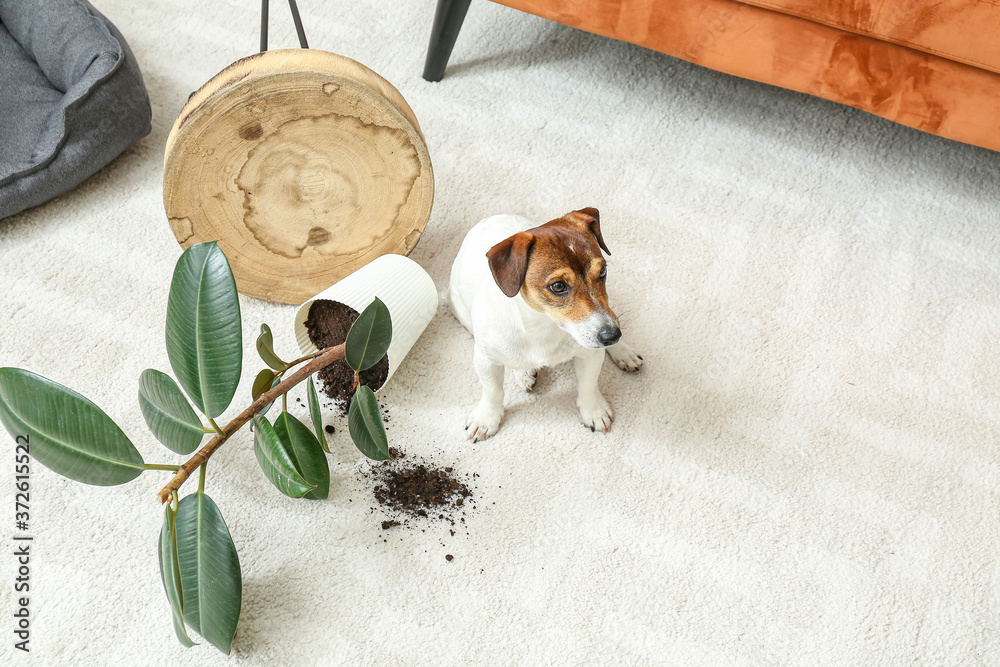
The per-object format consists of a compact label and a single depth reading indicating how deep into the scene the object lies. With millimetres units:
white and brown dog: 1097
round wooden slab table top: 1303
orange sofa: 1462
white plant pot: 1396
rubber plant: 1045
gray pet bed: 1626
